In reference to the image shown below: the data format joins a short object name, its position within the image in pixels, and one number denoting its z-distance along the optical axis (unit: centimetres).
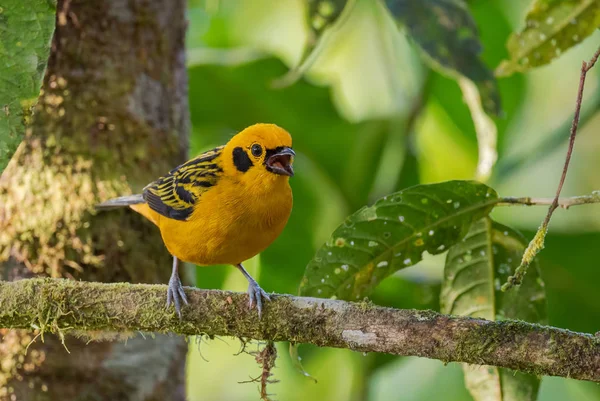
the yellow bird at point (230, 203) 601
